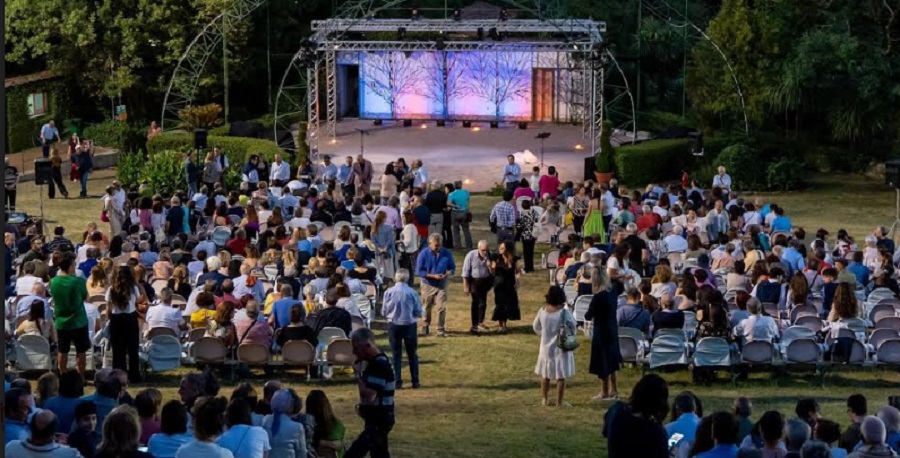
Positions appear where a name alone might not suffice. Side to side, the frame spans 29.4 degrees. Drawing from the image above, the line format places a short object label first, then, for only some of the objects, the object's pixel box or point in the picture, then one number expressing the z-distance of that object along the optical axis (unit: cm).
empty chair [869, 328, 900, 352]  1808
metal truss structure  3566
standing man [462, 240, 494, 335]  2084
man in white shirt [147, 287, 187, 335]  1795
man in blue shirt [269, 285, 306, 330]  1794
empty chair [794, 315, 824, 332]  1836
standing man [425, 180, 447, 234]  2594
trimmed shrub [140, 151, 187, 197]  3097
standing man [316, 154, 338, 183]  2968
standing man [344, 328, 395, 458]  1273
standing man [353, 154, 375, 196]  2964
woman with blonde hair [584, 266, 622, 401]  1675
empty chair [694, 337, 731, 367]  1758
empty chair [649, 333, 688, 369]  1766
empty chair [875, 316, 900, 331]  1838
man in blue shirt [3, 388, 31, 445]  1155
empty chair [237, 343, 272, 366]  1744
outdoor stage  3538
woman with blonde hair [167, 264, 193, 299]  1969
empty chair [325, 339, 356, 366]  1748
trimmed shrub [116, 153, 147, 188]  3247
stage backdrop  4194
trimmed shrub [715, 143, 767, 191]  3456
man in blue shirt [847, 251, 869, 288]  2095
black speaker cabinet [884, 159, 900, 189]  2494
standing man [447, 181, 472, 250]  2644
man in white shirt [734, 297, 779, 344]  1770
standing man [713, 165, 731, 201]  2862
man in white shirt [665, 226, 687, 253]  2311
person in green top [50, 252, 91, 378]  1705
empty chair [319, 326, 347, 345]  1775
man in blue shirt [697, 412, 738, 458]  1028
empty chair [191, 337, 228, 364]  1748
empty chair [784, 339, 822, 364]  1766
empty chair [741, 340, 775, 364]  1759
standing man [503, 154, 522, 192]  2945
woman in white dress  1631
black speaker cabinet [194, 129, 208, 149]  3033
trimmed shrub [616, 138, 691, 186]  3475
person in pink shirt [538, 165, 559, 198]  2820
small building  4031
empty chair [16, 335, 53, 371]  1731
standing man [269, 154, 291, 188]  3038
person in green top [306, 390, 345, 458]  1178
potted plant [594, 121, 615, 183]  3409
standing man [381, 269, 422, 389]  1733
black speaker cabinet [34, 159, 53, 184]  2777
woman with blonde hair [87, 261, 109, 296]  1933
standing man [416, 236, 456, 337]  2028
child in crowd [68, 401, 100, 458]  1140
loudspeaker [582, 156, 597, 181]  3431
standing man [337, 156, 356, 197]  2955
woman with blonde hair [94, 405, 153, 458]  1020
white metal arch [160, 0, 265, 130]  3856
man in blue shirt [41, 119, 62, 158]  3672
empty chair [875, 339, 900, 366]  1775
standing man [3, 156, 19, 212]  2964
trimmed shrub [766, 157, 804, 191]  3472
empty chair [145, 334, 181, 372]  1748
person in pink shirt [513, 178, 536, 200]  2636
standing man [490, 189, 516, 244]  2458
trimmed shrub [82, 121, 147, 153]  3900
